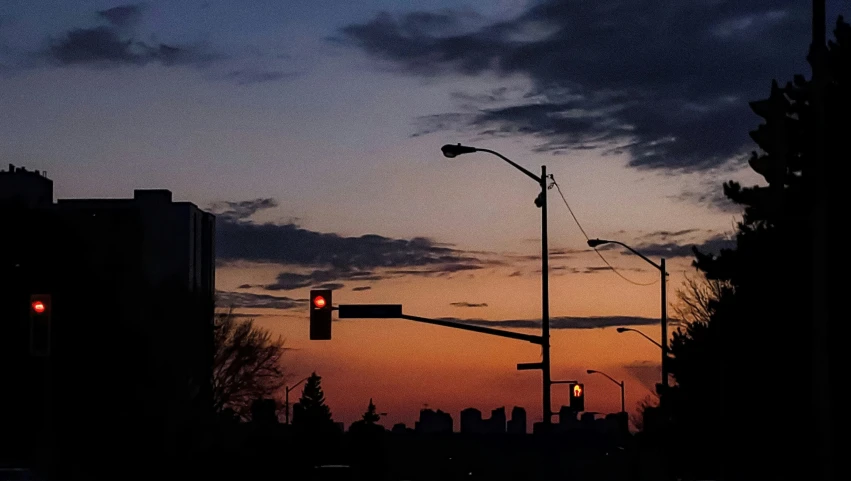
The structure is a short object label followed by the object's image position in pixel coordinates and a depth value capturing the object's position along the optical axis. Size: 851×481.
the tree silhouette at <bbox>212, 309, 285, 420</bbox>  88.44
